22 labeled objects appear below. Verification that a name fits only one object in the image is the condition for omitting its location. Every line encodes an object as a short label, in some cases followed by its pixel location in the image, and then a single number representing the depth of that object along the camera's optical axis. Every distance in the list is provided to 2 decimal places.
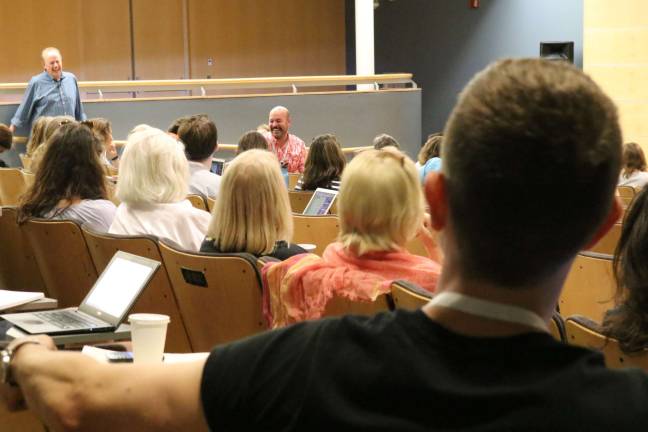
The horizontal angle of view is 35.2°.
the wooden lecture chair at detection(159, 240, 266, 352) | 3.45
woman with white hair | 4.45
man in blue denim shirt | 10.06
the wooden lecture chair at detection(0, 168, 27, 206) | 7.05
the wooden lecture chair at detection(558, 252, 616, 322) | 3.54
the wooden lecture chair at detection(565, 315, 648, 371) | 2.36
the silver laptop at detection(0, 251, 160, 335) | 2.79
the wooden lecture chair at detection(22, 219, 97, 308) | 4.30
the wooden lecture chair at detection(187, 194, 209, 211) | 5.91
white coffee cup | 2.40
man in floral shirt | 9.44
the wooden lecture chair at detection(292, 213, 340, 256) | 4.86
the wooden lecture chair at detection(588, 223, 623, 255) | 4.82
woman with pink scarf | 3.12
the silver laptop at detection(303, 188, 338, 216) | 5.57
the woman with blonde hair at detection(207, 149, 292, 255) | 3.68
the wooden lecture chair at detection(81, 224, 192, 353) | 3.88
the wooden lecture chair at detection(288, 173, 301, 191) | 8.64
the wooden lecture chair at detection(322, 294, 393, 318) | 3.03
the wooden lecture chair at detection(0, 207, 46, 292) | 4.78
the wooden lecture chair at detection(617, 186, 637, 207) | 7.06
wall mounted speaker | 14.53
